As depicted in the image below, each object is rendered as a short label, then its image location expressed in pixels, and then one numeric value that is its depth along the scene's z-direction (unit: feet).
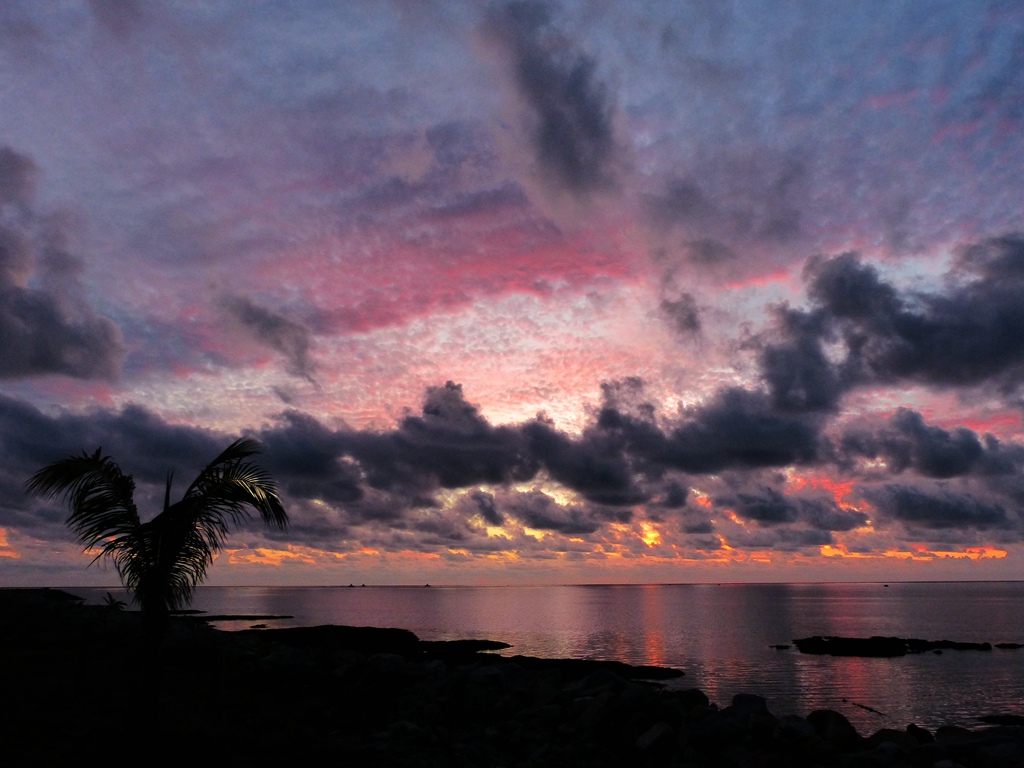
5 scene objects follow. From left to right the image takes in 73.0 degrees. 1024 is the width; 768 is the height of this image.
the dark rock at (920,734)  58.19
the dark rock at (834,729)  49.61
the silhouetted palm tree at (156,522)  39.99
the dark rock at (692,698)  60.30
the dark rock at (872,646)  219.41
